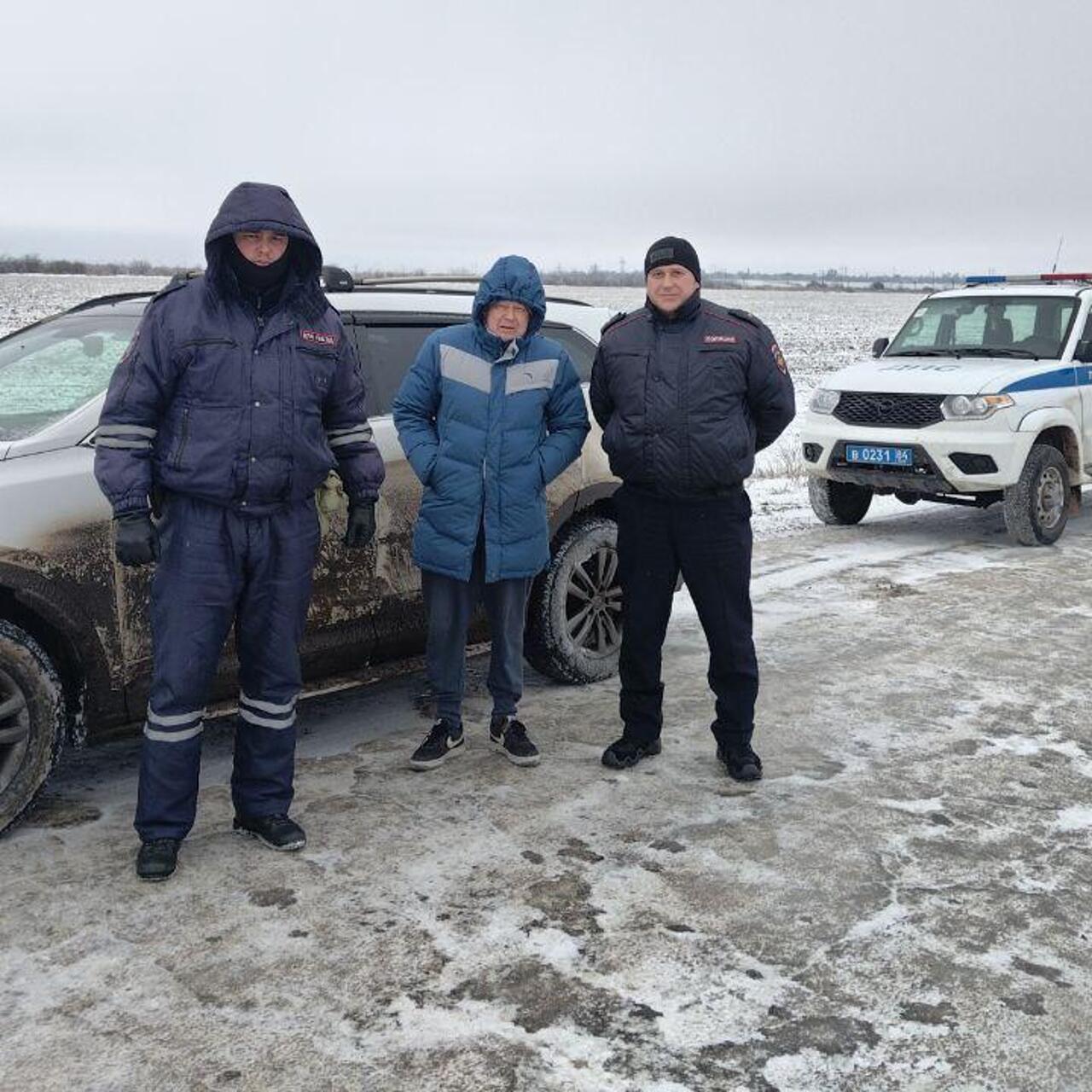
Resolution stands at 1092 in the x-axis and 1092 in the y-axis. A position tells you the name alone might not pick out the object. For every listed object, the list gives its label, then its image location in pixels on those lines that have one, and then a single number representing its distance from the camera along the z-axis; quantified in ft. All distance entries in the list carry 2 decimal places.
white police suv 26.94
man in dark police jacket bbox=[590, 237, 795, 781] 13.11
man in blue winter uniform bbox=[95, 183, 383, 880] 10.75
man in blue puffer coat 13.48
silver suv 11.34
